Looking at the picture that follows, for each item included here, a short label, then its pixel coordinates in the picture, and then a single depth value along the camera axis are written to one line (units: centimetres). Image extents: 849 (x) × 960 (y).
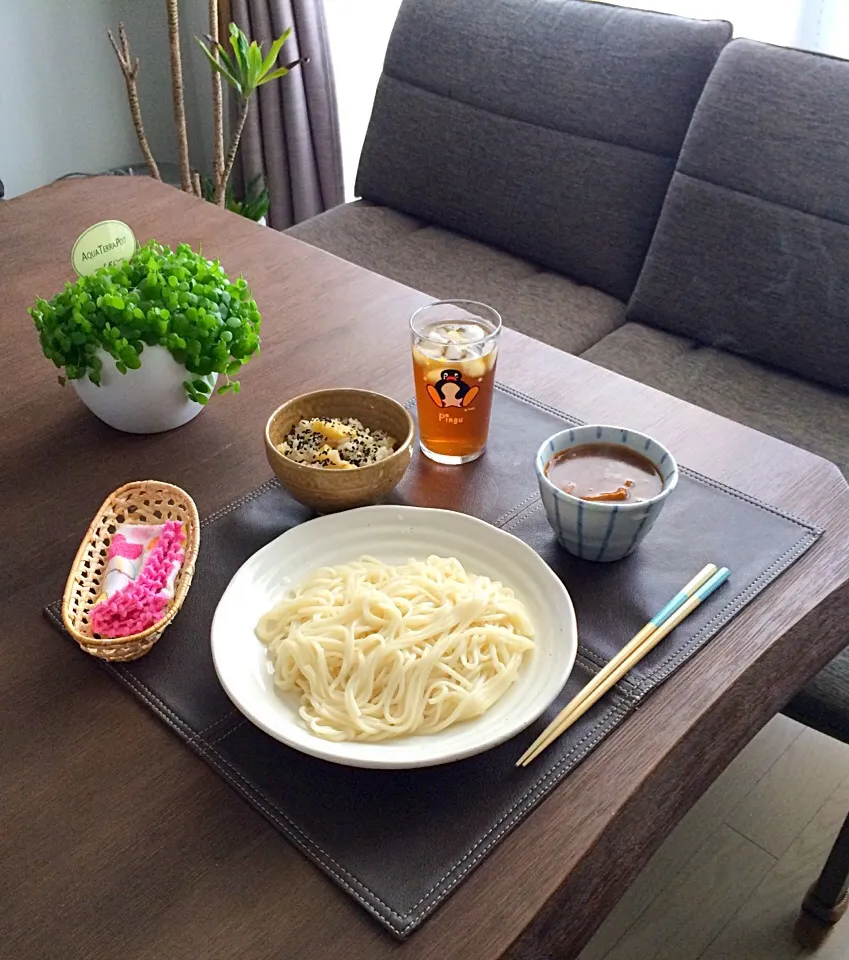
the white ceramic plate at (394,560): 71
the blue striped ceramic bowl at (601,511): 86
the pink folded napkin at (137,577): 83
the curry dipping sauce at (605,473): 90
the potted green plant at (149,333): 100
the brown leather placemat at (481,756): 67
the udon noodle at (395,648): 73
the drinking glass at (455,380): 99
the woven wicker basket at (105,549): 80
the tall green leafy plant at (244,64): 218
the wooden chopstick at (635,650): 74
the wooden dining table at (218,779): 64
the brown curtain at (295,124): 264
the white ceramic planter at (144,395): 104
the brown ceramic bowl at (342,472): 92
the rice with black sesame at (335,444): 96
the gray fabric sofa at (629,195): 162
